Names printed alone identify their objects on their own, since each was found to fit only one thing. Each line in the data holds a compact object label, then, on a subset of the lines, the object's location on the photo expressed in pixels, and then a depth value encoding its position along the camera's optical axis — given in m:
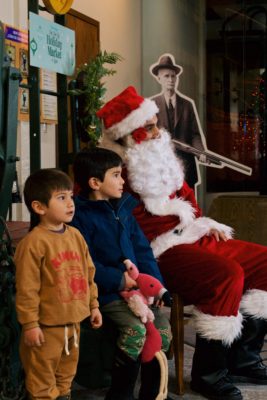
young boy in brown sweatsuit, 1.87
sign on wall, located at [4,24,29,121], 4.17
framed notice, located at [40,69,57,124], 4.57
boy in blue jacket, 2.19
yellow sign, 2.54
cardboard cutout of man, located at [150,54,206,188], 5.32
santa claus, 2.51
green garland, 2.97
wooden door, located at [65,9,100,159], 4.97
